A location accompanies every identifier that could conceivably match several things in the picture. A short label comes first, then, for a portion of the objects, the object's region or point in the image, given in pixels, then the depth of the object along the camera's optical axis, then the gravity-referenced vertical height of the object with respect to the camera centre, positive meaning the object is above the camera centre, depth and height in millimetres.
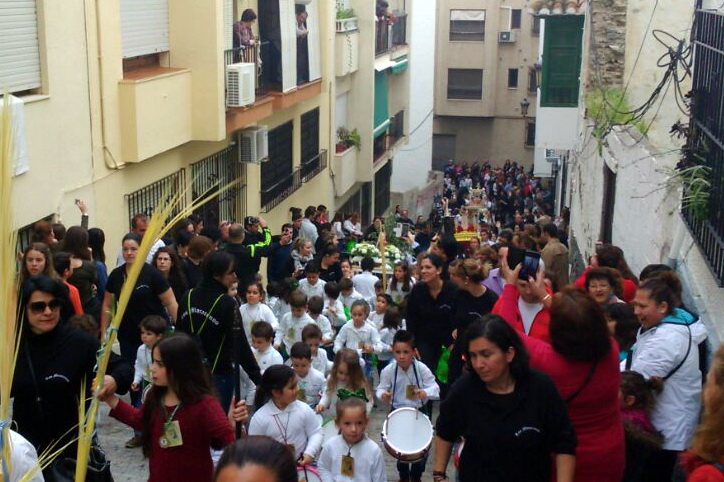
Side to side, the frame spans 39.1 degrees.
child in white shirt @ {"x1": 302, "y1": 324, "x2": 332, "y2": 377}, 8477 -2980
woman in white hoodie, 5816 -2100
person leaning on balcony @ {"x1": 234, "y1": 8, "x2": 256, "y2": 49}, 16656 -799
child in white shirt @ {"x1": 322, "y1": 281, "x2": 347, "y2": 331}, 10453 -3274
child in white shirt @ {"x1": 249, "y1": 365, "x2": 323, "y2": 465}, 6504 -2727
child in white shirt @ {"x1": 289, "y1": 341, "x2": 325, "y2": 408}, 7758 -2960
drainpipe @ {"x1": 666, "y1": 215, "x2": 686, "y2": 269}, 8869 -2210
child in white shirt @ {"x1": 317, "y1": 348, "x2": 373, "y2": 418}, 7500 -2868
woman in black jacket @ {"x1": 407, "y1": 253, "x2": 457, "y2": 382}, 8125 -2560
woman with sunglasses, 5043 -1890
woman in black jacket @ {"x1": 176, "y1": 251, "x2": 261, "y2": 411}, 6727 -2136
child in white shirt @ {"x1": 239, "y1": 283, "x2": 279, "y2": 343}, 9473 -2993
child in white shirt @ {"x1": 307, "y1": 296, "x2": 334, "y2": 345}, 9703 -3138
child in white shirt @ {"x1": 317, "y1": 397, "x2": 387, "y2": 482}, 6391 -2883
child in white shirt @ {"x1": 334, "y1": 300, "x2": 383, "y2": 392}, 9128 -3107
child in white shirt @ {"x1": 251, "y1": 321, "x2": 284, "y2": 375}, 8203 -2875
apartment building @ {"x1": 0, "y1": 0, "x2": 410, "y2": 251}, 11008 -1713
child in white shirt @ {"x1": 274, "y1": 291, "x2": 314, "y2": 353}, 9469 -3113
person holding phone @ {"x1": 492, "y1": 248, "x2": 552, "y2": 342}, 5594 -1692
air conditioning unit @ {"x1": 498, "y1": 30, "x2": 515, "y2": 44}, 44875 -2289
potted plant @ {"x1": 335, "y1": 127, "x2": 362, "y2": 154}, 26697 -4049
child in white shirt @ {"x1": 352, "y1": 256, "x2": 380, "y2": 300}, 11656 -3370
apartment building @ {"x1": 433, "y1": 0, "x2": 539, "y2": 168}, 45000 -4216
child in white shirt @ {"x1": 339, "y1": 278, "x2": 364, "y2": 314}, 10841 -3243
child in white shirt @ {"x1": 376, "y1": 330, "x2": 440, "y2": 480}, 7747 -2980
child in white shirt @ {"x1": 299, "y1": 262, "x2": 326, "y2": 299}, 10859 -3161
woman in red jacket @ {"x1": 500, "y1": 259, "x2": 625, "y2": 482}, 4660 -1740
